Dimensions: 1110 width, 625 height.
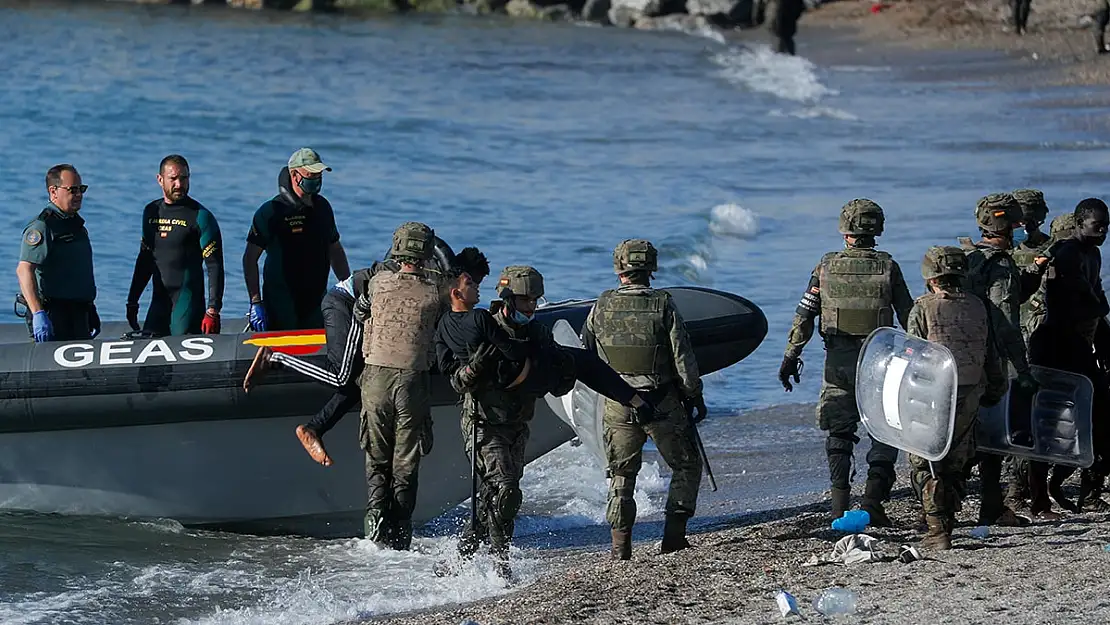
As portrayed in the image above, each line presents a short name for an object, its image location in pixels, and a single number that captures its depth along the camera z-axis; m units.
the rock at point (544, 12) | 90.62
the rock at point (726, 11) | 84.56
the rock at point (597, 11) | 89.31
